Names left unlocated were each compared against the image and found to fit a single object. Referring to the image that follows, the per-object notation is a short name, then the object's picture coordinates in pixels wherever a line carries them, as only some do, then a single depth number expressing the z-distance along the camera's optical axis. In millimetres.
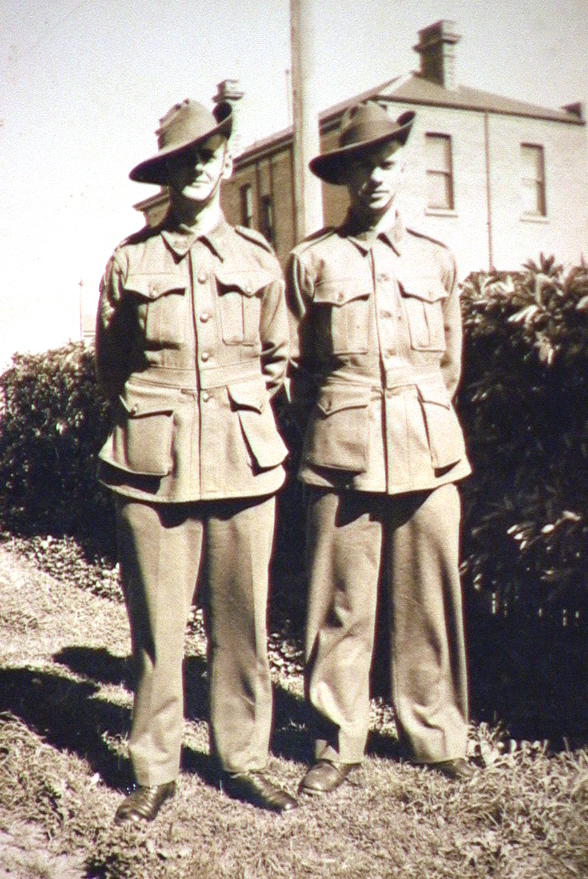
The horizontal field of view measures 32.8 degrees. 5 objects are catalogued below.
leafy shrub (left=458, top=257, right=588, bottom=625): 3701
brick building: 18438
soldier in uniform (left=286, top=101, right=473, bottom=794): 3508
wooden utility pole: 6480
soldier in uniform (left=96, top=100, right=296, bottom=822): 3406
